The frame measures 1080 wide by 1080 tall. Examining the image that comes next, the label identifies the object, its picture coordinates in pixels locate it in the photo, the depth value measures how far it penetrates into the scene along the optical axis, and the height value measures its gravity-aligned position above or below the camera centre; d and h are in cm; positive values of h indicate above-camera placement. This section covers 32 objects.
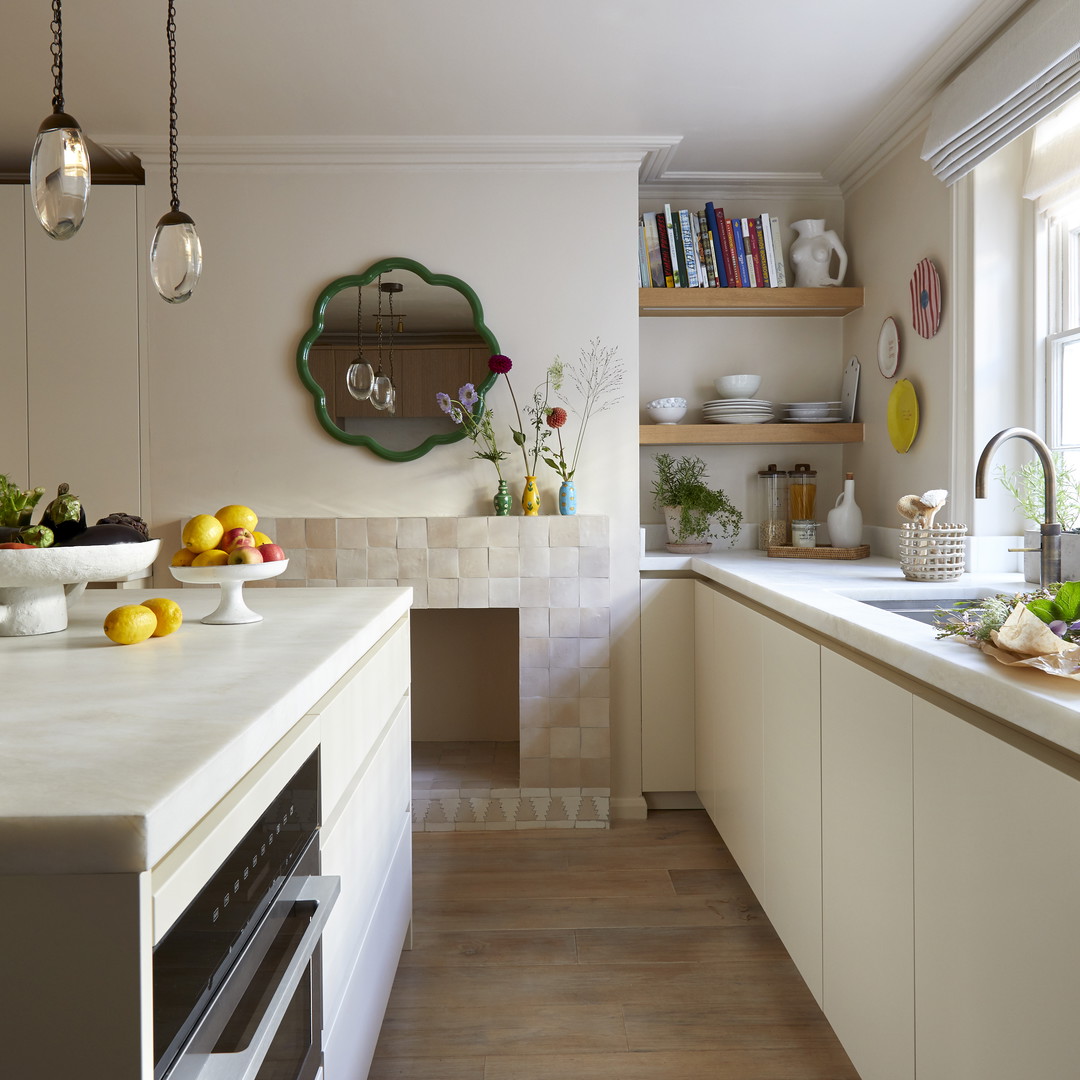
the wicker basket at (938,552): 238 -9
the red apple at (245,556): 159 -6
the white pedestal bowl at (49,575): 136 -8
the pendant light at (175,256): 149 +45
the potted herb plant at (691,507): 342 +6
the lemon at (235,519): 168 +1
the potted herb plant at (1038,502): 204 +5
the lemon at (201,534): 160 -2
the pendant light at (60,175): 122 +48
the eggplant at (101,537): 144 -2
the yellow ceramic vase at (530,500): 315 +8
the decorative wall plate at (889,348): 315 +61
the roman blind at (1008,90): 209 +109
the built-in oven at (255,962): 72 -43
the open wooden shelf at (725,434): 338 +33
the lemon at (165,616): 149 -15
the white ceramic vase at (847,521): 325 +0
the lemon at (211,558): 160 -6
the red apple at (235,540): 162 -3
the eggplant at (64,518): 147 +1
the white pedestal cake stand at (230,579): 159 -10
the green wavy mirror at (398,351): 316 +61
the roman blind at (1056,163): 234 +96
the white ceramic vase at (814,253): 344 +103
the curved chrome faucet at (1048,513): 198 +1
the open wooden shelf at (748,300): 335 +83
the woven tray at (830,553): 321 -12
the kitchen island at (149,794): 61 -23
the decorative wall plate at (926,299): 283 +71
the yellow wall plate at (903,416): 303 +36
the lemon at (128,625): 140 -16
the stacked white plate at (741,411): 343 +42
